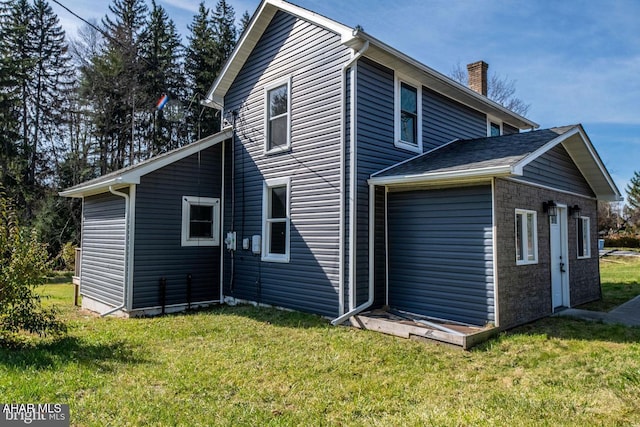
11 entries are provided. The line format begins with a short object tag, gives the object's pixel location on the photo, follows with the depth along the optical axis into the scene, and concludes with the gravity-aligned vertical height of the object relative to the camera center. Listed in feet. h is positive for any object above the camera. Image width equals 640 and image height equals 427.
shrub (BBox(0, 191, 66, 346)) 18.12 -2.20
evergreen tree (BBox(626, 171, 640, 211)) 132.67 +14.21
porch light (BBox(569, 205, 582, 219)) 29.86 +1.72
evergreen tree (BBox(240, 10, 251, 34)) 85.17 +46.08
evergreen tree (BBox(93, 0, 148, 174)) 66.80 +23.58
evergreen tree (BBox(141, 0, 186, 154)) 71.72 +27.50
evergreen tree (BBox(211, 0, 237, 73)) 78.33 +41.30
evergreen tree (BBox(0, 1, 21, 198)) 65.31 +19.20
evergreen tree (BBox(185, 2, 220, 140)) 75.77 +31.59
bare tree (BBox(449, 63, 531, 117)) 85.10 +30.61
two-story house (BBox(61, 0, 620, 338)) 22.48 +2.15
